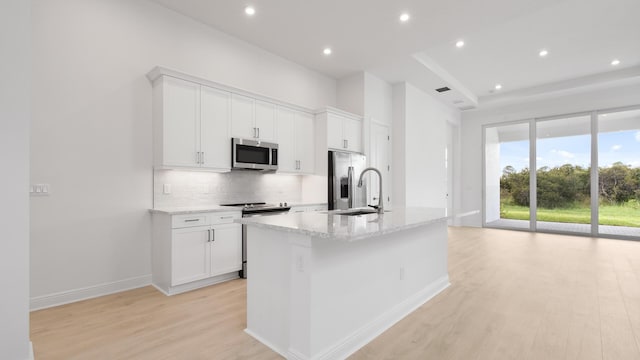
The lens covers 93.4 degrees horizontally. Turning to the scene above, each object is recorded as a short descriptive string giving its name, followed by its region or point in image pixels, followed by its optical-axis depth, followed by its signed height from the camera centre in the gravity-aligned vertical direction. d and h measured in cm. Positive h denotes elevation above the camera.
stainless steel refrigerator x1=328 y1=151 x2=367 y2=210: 519 +3
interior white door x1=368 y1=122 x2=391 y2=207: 598 +50
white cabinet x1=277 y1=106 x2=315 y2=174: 477 +68
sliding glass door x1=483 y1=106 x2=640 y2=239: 671 +19
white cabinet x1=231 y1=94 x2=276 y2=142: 412 +93
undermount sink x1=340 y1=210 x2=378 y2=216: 300 -30
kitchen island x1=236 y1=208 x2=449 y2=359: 190 -71
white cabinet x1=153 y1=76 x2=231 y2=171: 349 +71
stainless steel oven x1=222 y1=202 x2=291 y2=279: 387 -38
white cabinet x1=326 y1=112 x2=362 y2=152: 520 +91
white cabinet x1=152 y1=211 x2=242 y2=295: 327 -77
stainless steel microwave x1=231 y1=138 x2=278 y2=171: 409 +41
